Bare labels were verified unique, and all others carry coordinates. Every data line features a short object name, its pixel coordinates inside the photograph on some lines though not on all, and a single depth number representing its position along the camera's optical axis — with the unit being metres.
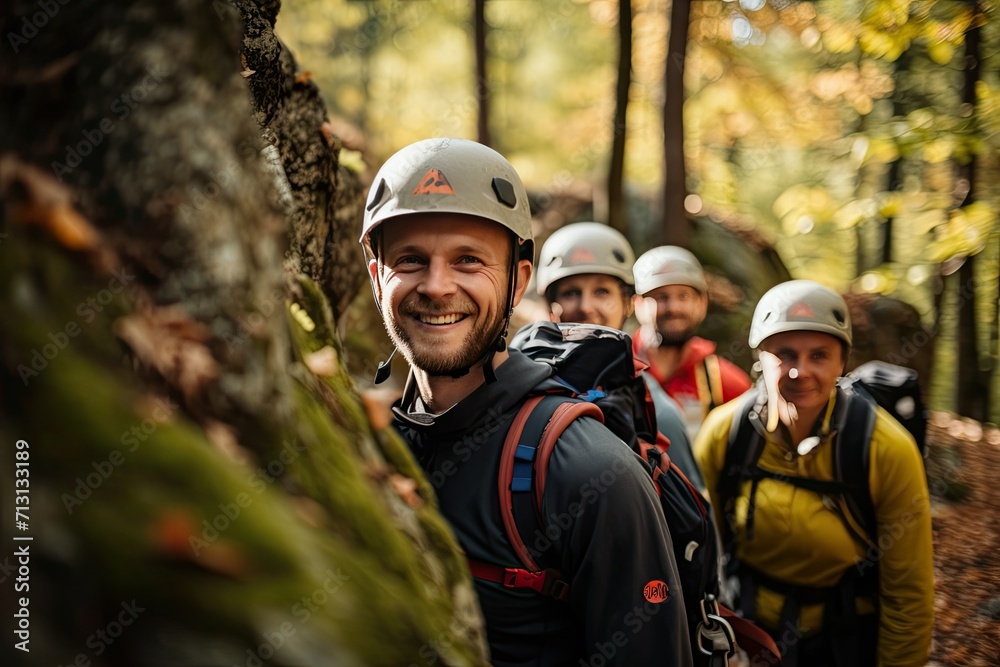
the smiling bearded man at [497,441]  2.22
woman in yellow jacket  3.78
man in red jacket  5.65
